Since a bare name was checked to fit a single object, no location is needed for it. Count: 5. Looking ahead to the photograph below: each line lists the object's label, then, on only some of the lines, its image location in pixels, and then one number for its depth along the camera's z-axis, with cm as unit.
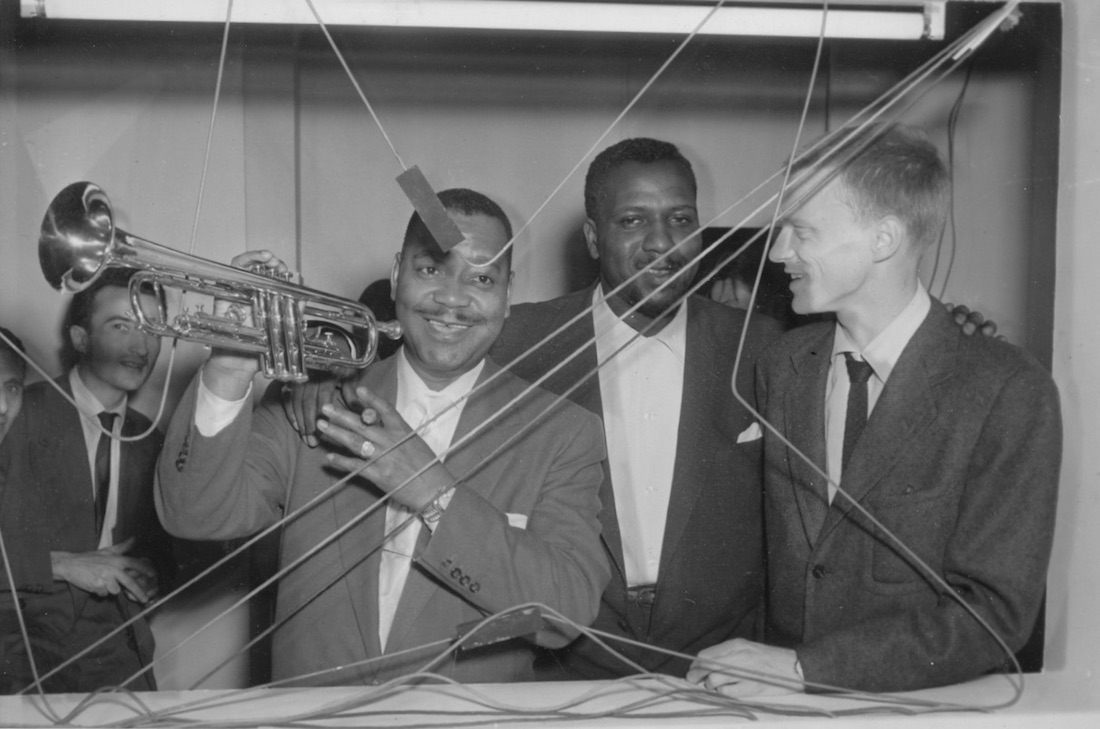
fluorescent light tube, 151
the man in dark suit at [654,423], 161
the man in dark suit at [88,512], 161
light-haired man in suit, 143
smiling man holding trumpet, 146
